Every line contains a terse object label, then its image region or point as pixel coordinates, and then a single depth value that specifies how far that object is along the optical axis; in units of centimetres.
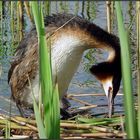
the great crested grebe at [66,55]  567
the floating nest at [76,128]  412
